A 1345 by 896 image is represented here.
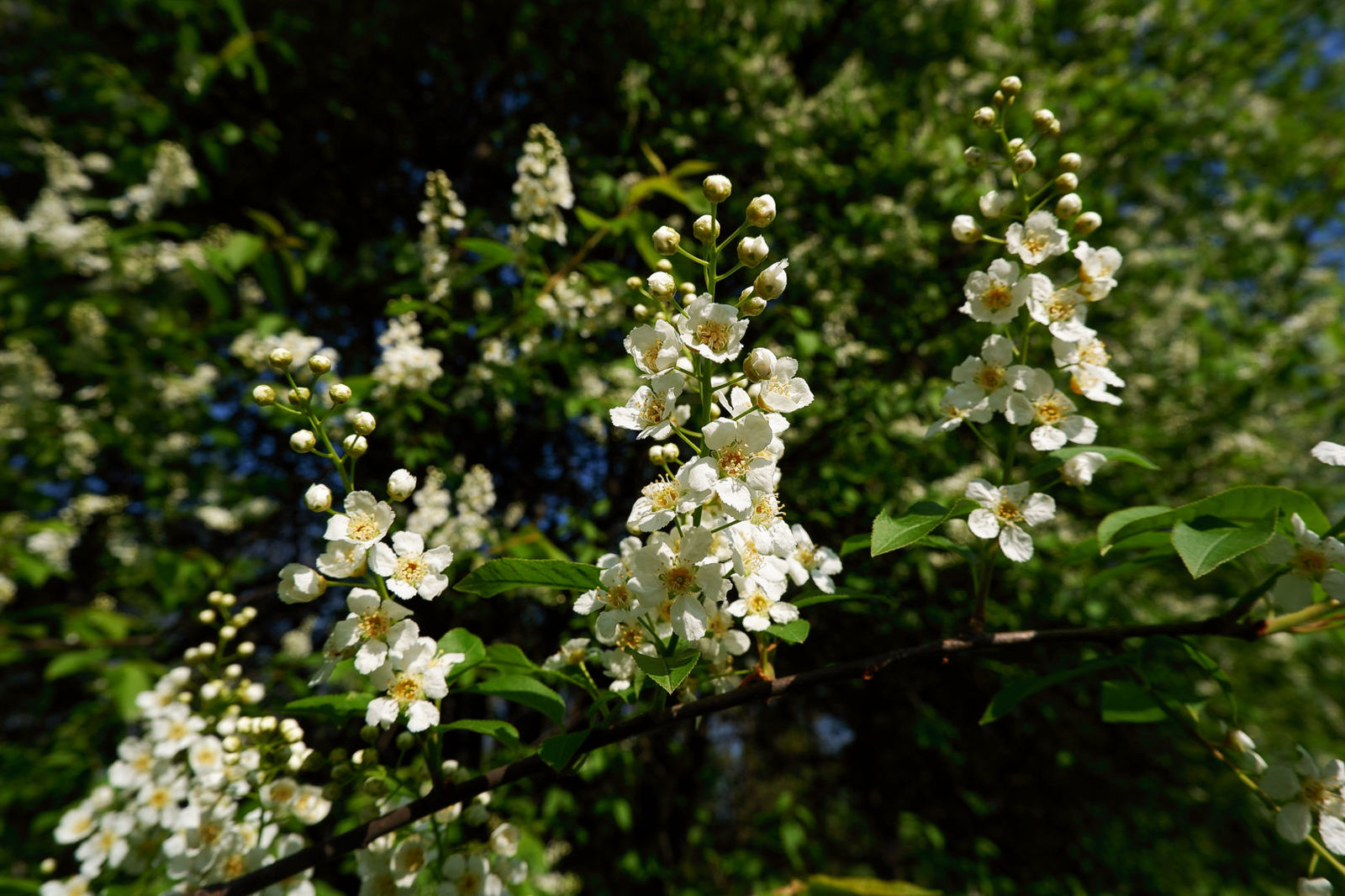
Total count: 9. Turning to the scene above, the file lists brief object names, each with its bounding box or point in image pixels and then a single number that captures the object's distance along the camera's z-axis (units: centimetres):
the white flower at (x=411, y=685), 27
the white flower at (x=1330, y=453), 27
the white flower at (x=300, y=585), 28
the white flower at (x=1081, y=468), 29
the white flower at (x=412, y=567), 28
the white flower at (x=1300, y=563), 27
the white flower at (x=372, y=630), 27
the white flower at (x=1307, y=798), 28
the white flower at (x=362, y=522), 27
